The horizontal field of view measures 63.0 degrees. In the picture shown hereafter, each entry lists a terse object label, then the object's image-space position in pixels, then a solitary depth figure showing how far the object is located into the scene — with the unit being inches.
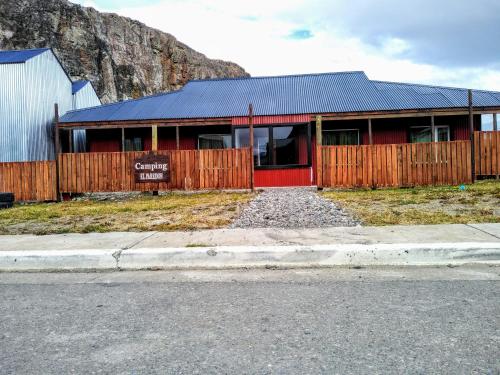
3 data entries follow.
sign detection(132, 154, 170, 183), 588.4
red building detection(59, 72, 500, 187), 704.2
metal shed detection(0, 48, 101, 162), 764.6
